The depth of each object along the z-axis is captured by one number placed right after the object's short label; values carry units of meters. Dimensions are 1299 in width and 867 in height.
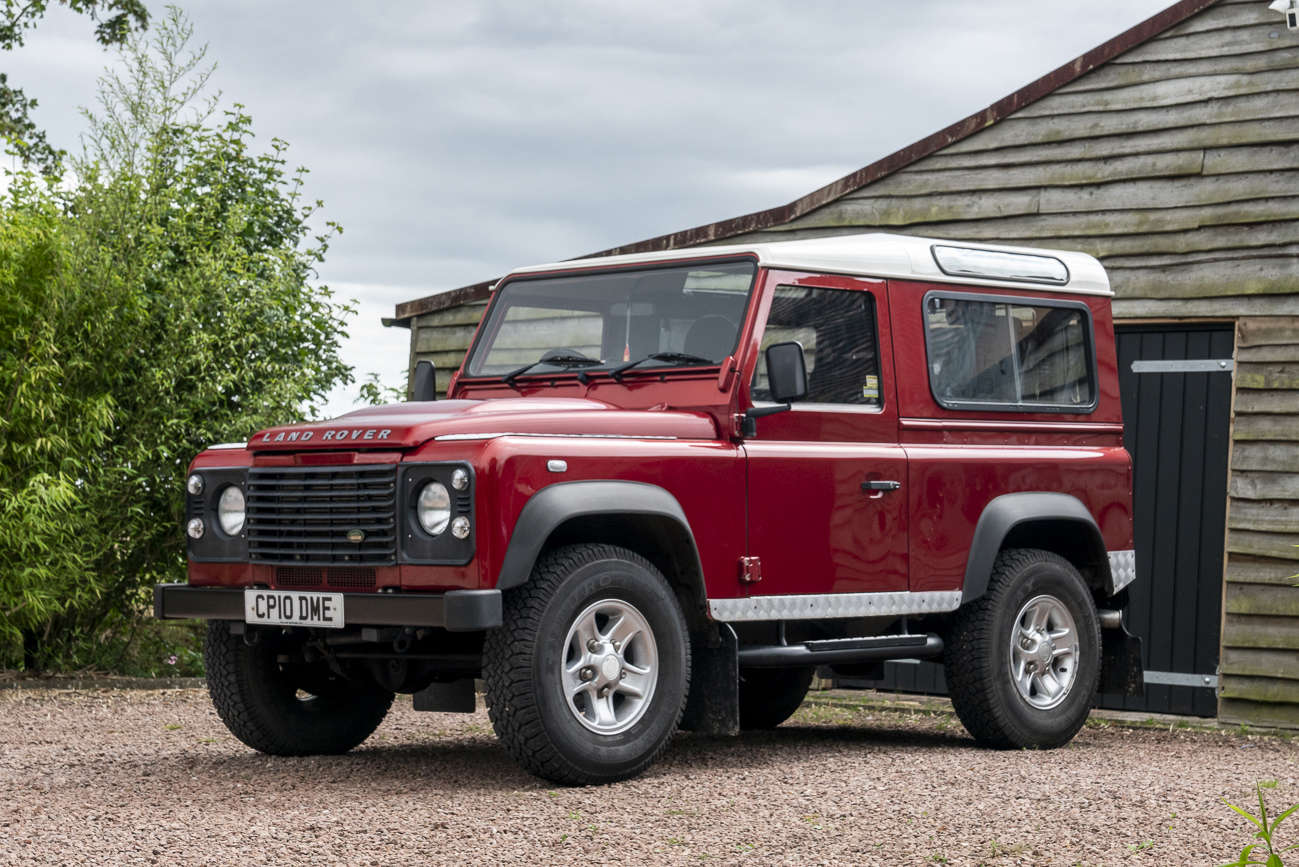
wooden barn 8.87
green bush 10.06
